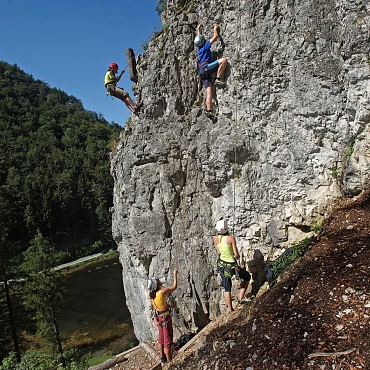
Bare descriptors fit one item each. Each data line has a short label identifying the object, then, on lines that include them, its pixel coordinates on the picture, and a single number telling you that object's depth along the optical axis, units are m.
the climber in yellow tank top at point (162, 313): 7.13
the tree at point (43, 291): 20.69
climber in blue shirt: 8.73
